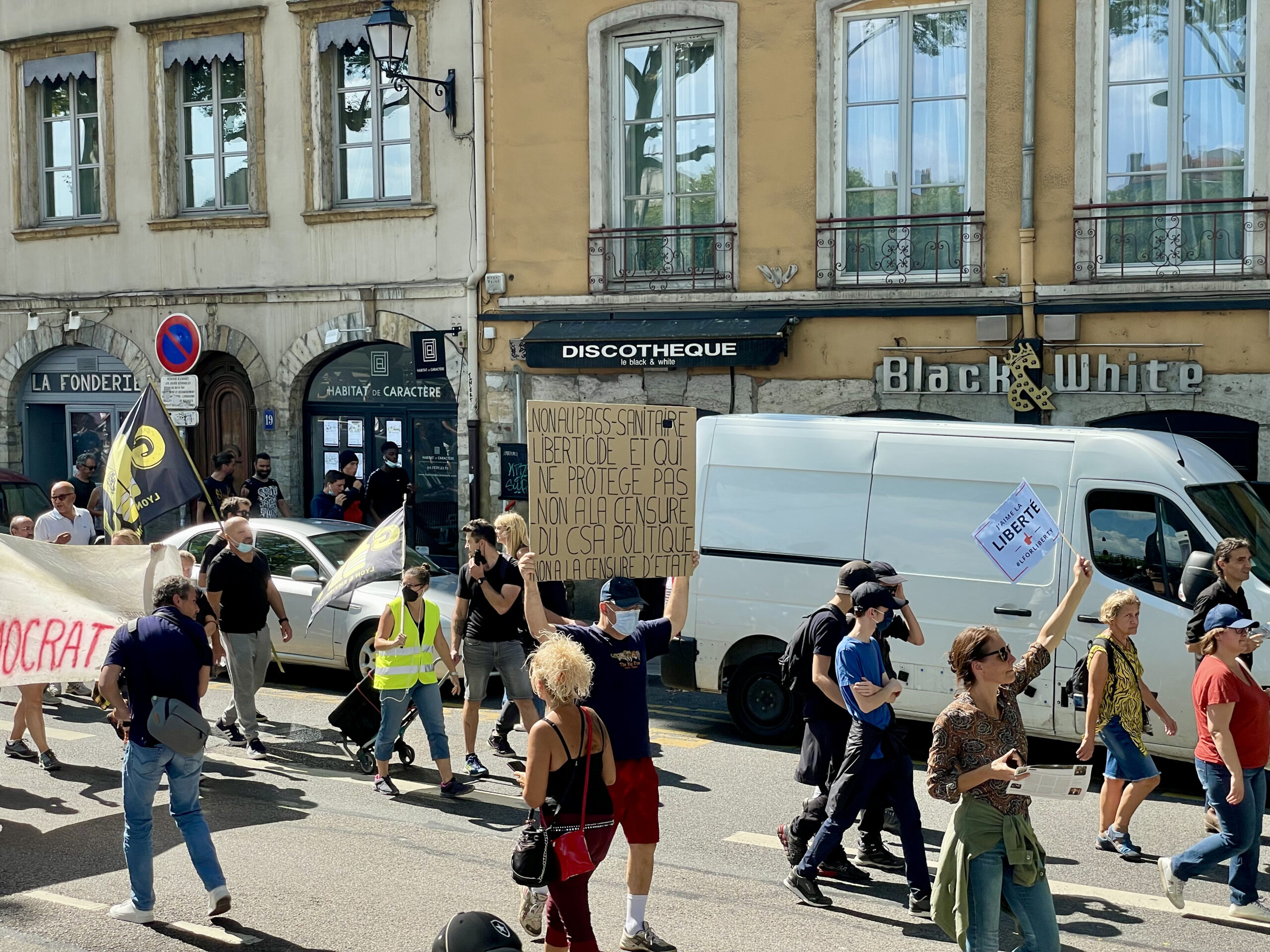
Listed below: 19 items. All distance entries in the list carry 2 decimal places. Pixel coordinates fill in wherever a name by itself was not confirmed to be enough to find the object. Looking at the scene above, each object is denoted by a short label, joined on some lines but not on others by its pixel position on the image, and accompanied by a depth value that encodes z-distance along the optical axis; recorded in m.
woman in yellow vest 9.20
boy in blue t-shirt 7.05
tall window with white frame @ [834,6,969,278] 15.15
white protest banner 8.50
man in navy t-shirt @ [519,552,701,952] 6.39
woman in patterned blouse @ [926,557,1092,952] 5.44
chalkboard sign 17.17
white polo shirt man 12.16
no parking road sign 14.16
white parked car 12.12
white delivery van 9.53
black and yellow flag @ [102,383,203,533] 11.77
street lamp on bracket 16.83
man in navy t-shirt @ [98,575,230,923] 6.71
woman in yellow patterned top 7.75
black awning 15.62
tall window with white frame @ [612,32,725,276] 16.47
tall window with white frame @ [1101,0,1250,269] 14.01
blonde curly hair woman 5.54
